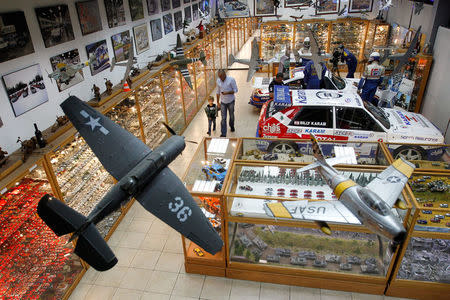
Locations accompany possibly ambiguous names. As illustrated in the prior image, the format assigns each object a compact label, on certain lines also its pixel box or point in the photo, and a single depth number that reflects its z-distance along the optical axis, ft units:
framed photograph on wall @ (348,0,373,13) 44.45
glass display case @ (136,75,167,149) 23.77
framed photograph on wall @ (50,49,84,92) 16.22
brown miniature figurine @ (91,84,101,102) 18.49
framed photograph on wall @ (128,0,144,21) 23.57
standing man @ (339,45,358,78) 37.38
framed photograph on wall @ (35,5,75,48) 15.40
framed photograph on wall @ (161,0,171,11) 28.76
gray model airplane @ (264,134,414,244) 10.41
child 28.63
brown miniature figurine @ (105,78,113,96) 19.56
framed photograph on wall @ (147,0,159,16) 26.34
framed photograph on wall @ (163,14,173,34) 29.47
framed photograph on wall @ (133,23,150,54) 24.31
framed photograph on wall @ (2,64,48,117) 13.94
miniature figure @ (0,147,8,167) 12.64
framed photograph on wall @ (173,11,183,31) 31.84
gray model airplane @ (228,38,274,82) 16.76
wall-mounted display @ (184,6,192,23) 34.60
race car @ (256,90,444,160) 21.56
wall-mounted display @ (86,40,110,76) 19.11
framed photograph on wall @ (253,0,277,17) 42.78
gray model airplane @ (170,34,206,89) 16.83
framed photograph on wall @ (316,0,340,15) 44.73
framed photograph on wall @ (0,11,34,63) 13.29
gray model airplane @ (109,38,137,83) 14.23
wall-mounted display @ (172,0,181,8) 31.27
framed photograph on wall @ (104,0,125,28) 20.72
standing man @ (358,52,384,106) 28.81
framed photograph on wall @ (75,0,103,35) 18.07
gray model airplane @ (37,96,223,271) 8.71
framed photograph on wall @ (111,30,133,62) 21.58
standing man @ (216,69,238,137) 28.30
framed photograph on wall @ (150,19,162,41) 27.01
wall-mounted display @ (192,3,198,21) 37.40
